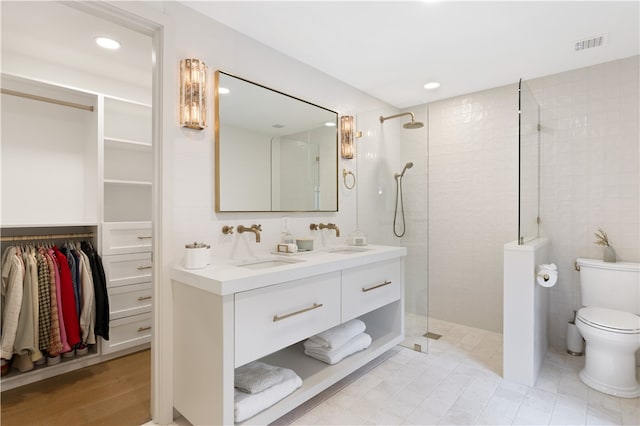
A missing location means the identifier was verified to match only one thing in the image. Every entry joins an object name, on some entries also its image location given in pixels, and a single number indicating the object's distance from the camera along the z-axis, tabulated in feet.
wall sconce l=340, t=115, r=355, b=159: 10.01
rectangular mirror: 7.09
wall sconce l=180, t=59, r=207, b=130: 6.33
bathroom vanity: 5.14
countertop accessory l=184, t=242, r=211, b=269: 5.87
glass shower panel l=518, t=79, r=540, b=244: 7.93
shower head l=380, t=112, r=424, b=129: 9.35
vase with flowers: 8.54
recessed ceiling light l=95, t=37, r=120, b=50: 7.61
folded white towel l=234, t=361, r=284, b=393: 5.95
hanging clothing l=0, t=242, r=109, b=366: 7.27
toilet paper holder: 7.61
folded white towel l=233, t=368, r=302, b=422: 5.44
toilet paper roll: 7.59
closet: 8.29
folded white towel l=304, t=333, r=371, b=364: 7.43
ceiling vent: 7.67
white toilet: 6.97
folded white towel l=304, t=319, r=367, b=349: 7.56
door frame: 6.07
